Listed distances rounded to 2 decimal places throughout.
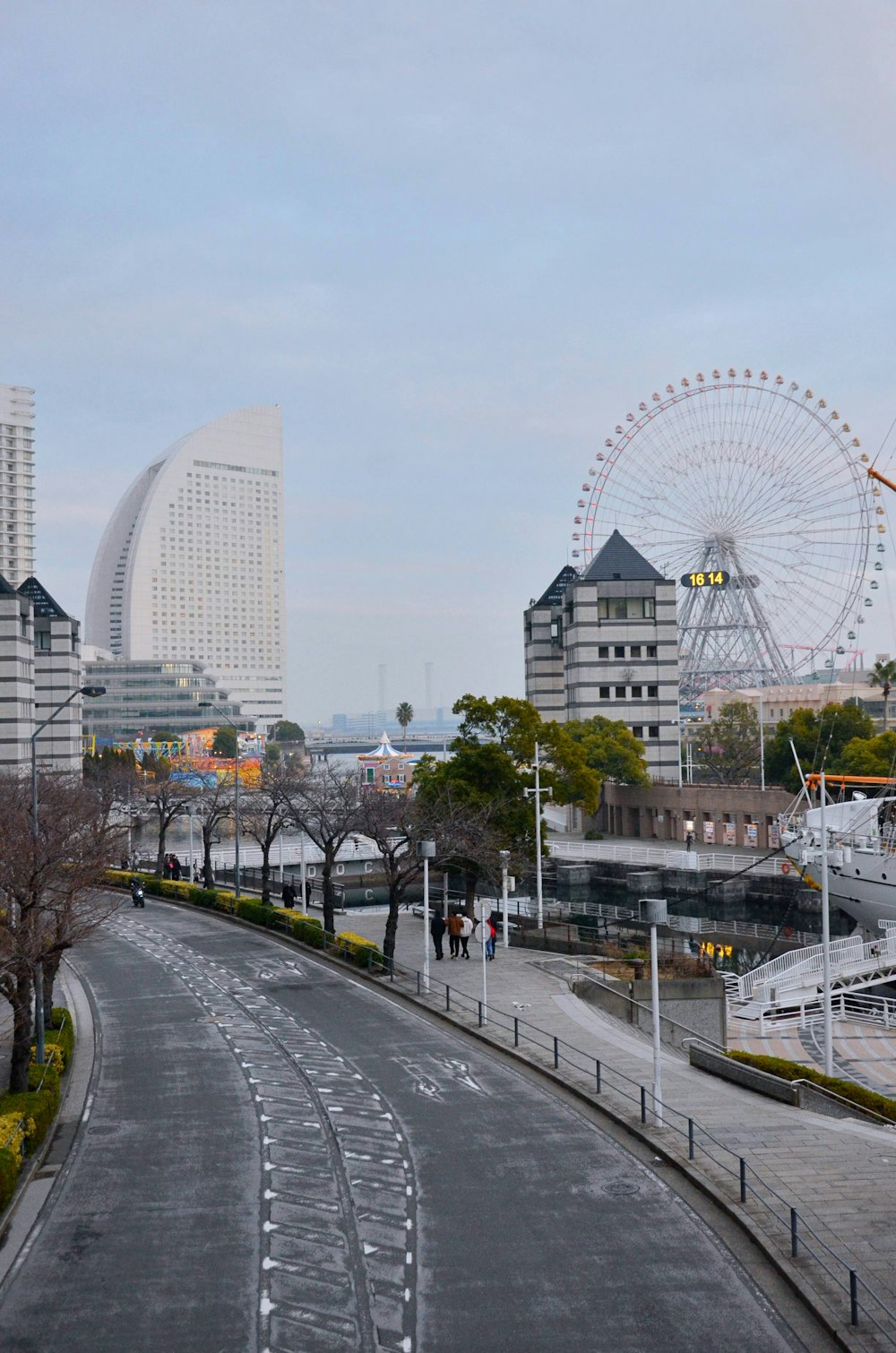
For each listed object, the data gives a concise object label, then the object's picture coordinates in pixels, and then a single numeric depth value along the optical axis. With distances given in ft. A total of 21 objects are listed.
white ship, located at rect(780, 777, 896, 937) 202.80
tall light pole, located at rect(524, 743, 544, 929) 172.31
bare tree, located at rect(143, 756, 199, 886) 211.00
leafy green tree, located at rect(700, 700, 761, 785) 384.68
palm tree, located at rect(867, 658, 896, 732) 347.97
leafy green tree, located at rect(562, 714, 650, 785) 314.35
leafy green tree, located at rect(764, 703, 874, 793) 320.29
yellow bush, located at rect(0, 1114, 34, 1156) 65.92
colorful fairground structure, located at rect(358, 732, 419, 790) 544.62
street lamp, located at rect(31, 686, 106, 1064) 85.25
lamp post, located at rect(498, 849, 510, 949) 146.80
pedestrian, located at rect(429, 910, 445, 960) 133.59
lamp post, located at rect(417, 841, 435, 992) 111.55
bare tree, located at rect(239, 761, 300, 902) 178.19
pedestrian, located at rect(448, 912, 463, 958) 135.54
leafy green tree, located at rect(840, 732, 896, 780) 274.77
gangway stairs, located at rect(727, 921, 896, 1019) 140.67
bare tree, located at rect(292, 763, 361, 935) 144.66
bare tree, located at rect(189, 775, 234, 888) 200.03
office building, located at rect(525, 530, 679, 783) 360.48
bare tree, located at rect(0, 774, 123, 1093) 79.46
